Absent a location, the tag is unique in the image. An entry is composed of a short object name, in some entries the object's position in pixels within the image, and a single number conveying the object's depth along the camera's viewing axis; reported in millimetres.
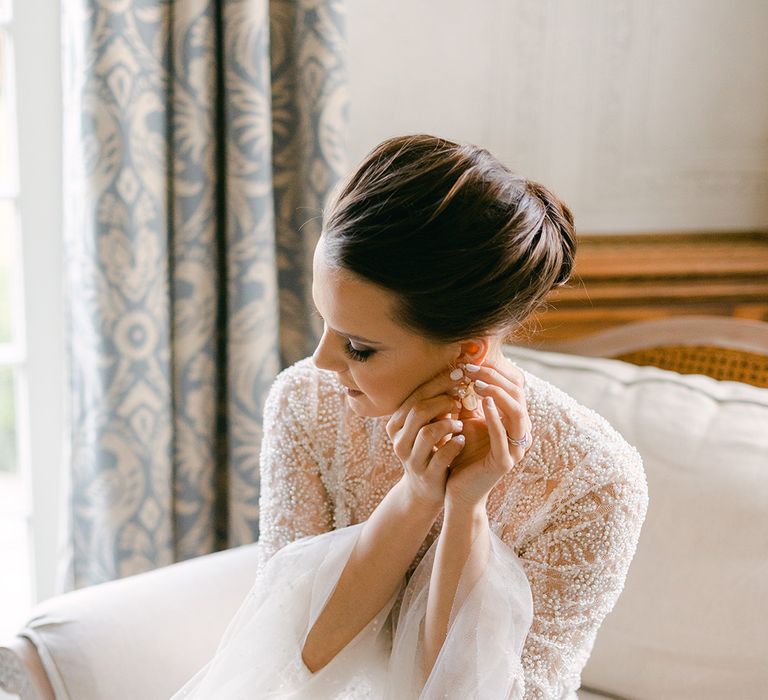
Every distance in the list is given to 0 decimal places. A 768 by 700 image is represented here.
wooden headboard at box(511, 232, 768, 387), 1695
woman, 971
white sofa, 1277
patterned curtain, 1605
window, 1897
